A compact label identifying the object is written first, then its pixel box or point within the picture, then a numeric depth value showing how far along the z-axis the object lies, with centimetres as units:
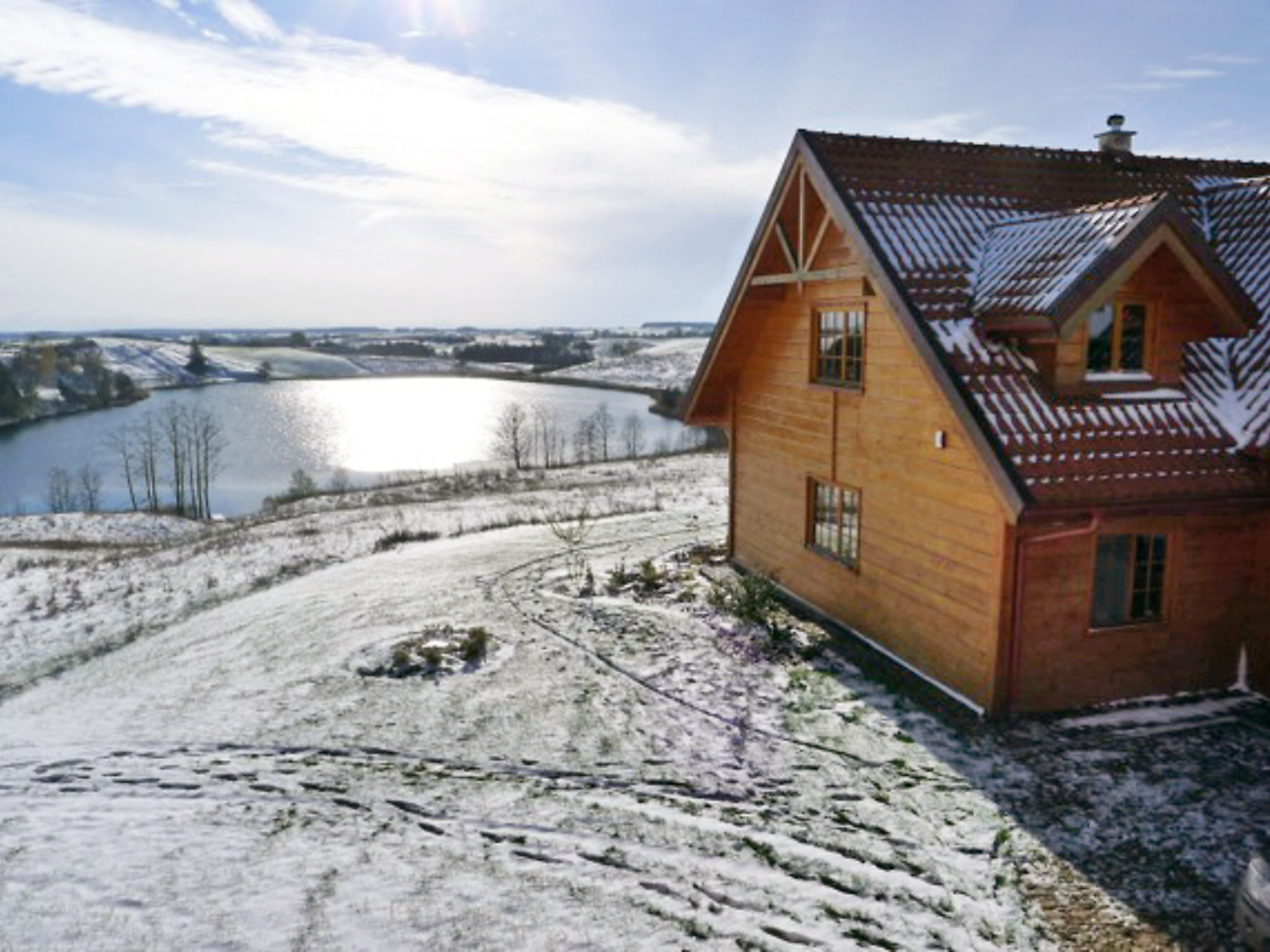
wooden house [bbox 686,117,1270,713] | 901
